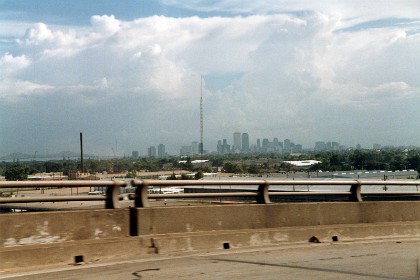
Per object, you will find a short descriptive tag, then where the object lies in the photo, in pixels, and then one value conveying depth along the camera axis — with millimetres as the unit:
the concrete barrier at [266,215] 11109
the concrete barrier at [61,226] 9438
